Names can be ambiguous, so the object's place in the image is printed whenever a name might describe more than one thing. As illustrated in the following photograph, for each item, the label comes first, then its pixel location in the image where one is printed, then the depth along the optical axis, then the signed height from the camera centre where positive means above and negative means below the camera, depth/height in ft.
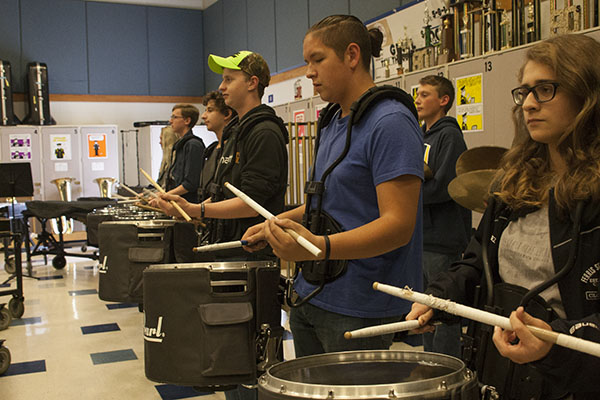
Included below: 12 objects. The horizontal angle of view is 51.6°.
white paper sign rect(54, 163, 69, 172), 36.14 +0.74
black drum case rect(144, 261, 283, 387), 6.12 -1.48
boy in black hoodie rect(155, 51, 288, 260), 7.95 +0.19
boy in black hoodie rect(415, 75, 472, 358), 10.05 -0.81
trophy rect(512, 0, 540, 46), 13.87 +3.28
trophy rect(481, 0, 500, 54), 14.65 +3.34
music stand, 23.45 +0.03
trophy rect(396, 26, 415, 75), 18.70 +3.61
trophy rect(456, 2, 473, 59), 15.62 +3.42
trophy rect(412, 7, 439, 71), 17.35 +3.39
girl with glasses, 3.62 -0.49
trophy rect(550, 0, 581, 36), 12.92 +3.12
